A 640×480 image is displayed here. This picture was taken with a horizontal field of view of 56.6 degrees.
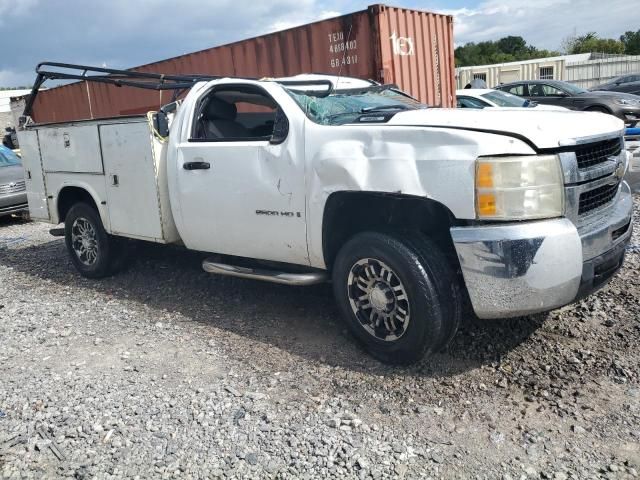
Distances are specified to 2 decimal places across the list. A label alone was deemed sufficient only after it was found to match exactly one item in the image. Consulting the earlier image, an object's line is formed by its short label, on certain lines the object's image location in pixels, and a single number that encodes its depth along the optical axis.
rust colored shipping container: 9.15
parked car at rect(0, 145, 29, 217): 10.12
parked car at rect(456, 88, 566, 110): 11.30
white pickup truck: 3.17
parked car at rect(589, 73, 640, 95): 21.09
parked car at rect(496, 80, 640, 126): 15.52
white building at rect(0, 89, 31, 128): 37.45
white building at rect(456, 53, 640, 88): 32.12
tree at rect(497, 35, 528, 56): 82.56
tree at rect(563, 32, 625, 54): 63.22
